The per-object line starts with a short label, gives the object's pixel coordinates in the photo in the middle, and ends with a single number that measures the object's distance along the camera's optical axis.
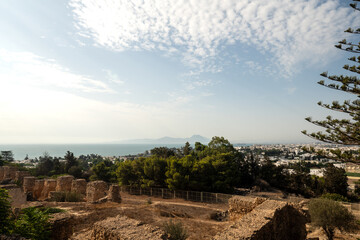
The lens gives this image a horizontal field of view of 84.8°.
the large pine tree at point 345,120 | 9.92
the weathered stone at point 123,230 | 5.57
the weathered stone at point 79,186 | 18.59
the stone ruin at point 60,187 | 16.67
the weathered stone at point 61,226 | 7.07
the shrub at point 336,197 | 20.01
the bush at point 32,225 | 5.41
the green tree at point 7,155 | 52.89
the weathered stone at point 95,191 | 16.56
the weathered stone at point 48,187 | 19.55
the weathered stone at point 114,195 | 15.59
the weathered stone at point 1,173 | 24.71
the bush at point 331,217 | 11.12
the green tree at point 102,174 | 31.22
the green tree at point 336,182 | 26.61
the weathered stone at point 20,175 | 22.84
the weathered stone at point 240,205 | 10.77
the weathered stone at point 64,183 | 19.05
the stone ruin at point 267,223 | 5.84
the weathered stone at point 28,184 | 18.84
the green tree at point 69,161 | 40.50
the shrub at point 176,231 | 8.34
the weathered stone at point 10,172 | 23.97
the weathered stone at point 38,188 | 19.34
